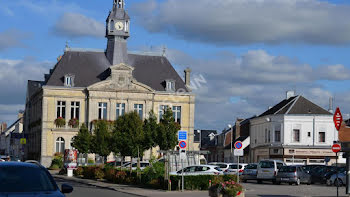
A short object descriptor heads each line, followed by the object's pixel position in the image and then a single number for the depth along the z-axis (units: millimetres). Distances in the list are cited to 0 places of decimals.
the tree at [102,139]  49925
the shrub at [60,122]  69438
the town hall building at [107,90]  69938
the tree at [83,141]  54469
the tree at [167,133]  42125
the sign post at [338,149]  24728
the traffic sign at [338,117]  31672
